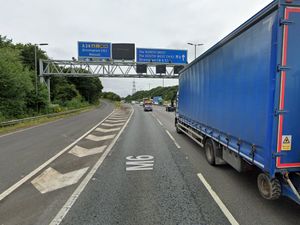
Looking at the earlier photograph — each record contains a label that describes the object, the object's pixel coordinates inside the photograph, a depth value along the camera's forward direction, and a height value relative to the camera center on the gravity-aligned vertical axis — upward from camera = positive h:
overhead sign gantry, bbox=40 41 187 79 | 32.12 +5.15
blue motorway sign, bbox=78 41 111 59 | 31.95 +6.25
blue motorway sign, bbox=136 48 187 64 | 33.84 +6.01
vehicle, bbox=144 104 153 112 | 45.50 -1.96
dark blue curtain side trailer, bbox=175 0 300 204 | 3.86 +0.03
